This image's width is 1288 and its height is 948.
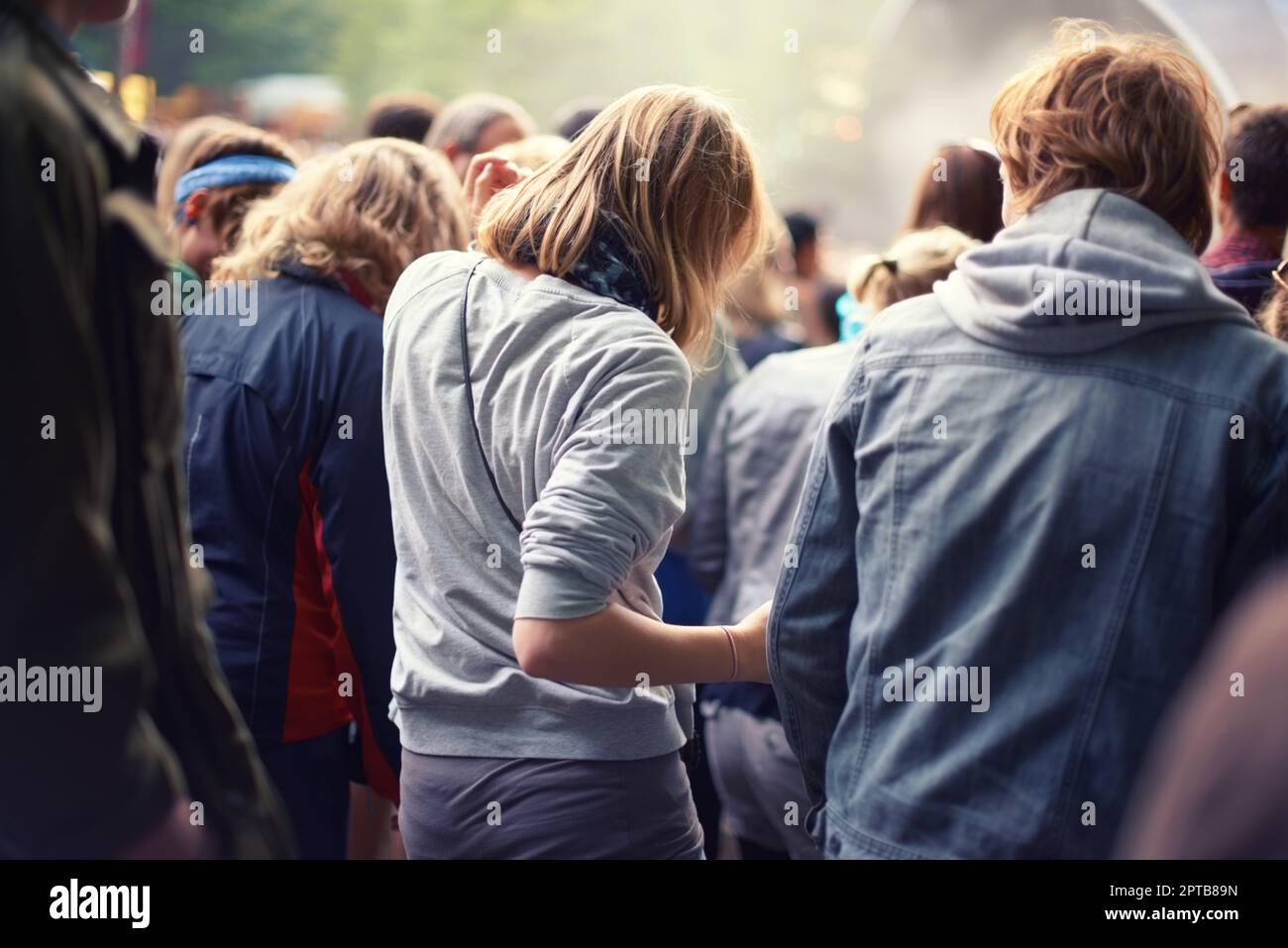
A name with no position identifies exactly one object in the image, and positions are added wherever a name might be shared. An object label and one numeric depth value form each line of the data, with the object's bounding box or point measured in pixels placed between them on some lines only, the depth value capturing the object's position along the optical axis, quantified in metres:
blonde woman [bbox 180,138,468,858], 2.63
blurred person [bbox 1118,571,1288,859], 1.08
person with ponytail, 3.05
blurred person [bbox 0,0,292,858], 1.21
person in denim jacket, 1.64
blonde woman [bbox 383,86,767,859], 1.84
